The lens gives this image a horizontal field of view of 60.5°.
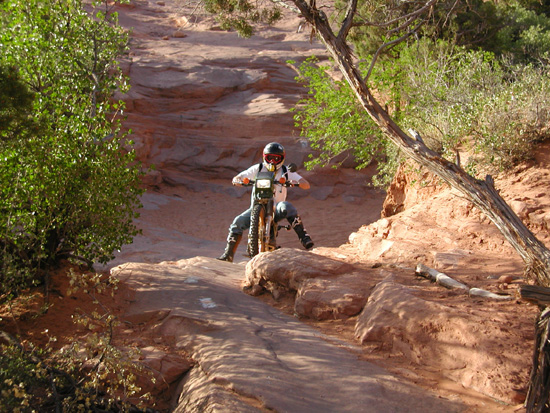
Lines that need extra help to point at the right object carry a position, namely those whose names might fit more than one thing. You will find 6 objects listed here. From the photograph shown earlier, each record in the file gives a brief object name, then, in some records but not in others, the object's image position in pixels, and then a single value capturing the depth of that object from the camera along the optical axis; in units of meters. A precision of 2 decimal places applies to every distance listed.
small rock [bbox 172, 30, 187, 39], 26.29
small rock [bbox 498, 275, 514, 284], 4.25
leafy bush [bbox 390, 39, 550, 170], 6.31
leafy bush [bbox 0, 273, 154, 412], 2.87
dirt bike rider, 6.86
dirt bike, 6.41
